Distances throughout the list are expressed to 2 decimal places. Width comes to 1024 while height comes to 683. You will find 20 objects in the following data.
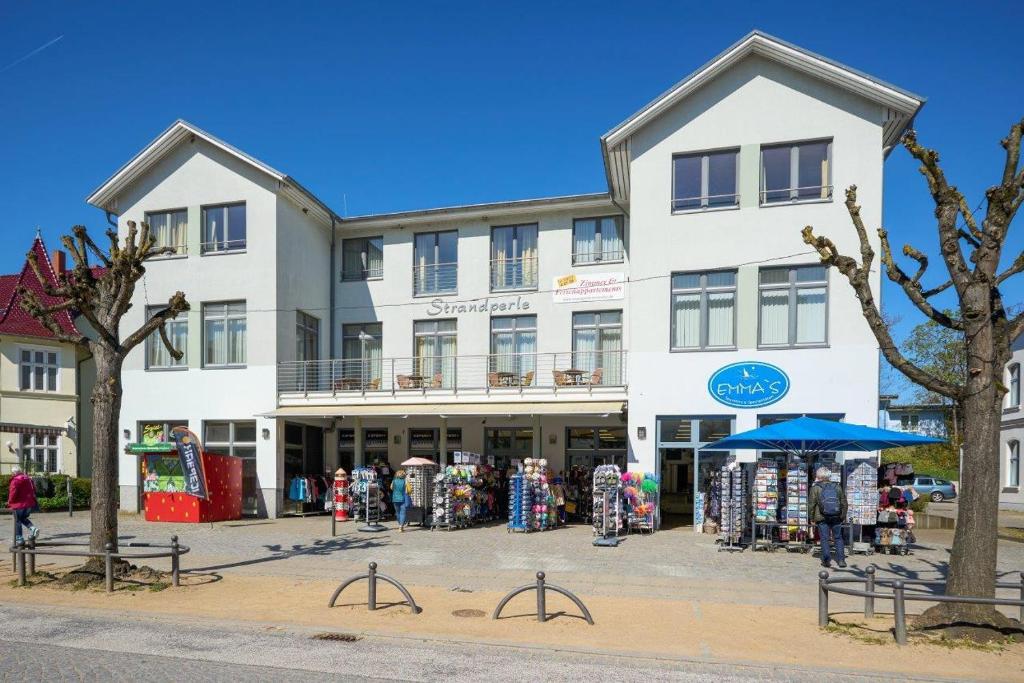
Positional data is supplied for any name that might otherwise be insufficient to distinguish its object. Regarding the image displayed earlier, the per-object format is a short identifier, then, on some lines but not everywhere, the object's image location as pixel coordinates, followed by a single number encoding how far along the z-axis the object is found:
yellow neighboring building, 25.34
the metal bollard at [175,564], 11.02
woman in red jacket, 13.69
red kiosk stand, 19.45
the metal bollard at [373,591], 9.49
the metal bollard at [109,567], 10.81
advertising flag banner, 15.50
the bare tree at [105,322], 11.98
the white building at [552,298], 17.27
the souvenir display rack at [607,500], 16.20
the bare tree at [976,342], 8.49
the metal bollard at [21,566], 11.30
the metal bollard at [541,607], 8.95
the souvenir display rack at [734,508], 14.81
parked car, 35.06
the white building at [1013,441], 28.48
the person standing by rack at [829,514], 12.80
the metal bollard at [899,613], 7.96
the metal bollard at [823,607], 8.71
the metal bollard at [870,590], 8.58
